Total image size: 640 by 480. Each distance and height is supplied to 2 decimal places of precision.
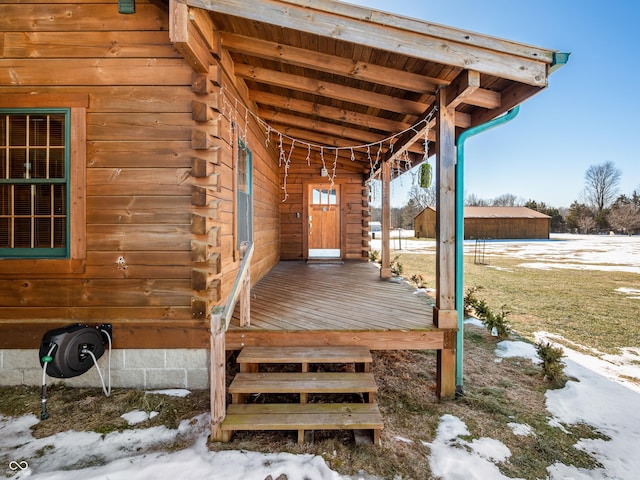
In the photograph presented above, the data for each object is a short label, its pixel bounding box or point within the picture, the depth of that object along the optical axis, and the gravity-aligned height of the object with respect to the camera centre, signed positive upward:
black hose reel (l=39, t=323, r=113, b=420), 2.31 -0.88
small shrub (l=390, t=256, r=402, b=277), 6.33 -0.71
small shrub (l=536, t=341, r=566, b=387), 3.04 -1.28
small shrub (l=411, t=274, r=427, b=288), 6.07 -0.85
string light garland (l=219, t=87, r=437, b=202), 3.11 +1.46
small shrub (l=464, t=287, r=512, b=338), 4.23 -1.18
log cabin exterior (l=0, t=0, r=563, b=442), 2.65 +0.56
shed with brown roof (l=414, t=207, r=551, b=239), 26.39 +1.39
